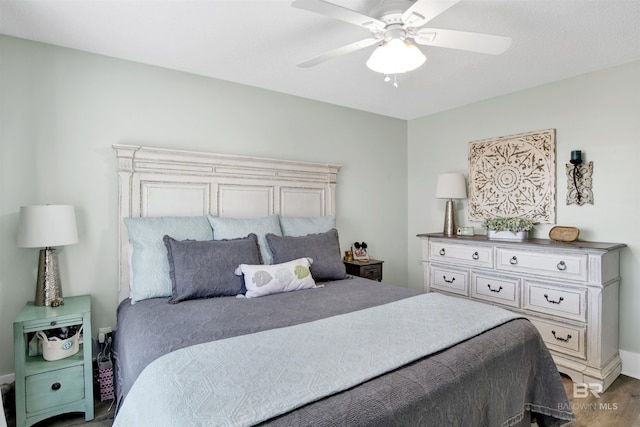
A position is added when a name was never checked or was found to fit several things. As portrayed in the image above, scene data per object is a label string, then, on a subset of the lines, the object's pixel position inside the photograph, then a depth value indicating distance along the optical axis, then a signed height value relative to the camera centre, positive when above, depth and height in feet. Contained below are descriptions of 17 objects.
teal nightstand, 6.22 -3.17
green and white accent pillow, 7.36 -1.57
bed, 3.55 -1.88
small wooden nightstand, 11.39 -2.06
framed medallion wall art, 10.24 +1.01
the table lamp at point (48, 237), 6.68 -0.58
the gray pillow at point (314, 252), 8.56 -1.15
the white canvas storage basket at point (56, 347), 6.62 -2.74
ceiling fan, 5.02 +2.95
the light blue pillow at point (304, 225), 9.72 -0.50
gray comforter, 3.63 -2.05
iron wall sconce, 9.44 +0.79
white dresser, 8.18 -2.24
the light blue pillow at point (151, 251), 7.20 -0.95
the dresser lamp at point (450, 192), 11.86 +0.57
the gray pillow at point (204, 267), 7.02 -1.27
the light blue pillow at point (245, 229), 8.55 -0.54
